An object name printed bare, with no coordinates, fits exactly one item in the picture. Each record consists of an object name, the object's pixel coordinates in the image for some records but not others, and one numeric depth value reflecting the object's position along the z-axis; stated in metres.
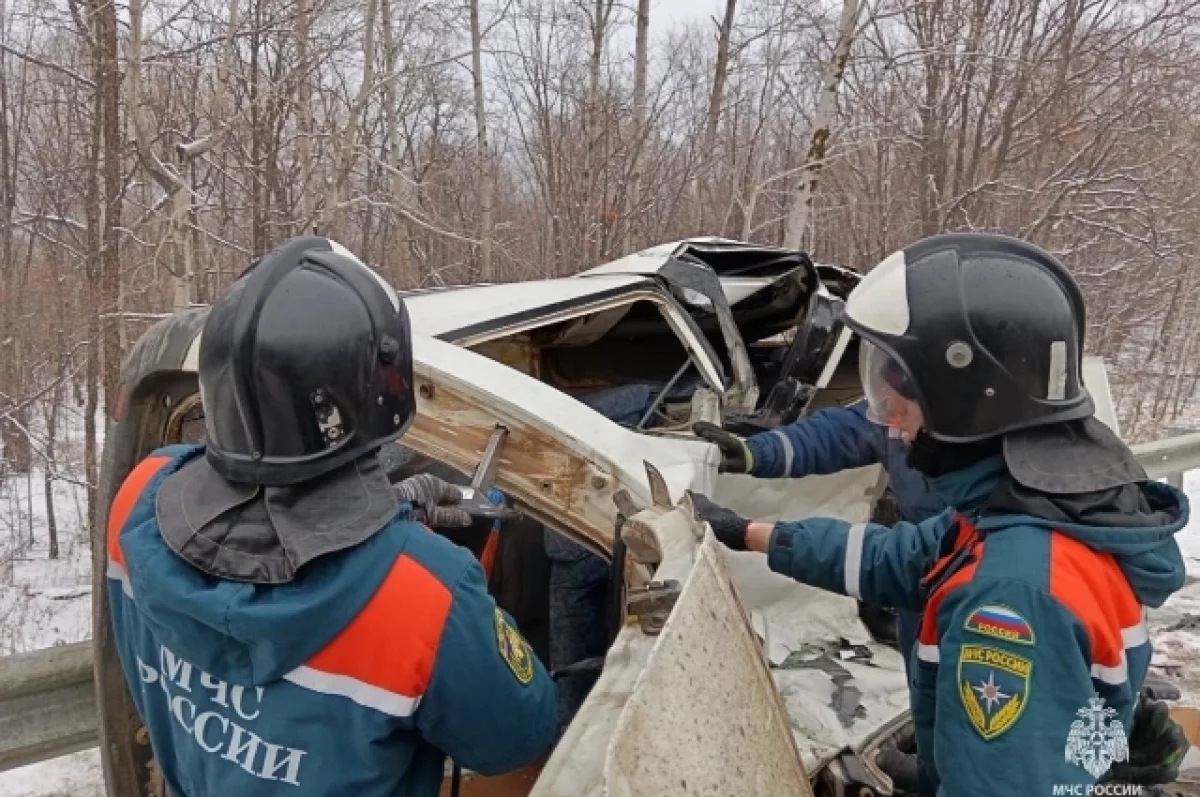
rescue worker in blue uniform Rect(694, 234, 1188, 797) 1.35
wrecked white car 1.31
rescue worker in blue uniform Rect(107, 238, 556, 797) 1.27
